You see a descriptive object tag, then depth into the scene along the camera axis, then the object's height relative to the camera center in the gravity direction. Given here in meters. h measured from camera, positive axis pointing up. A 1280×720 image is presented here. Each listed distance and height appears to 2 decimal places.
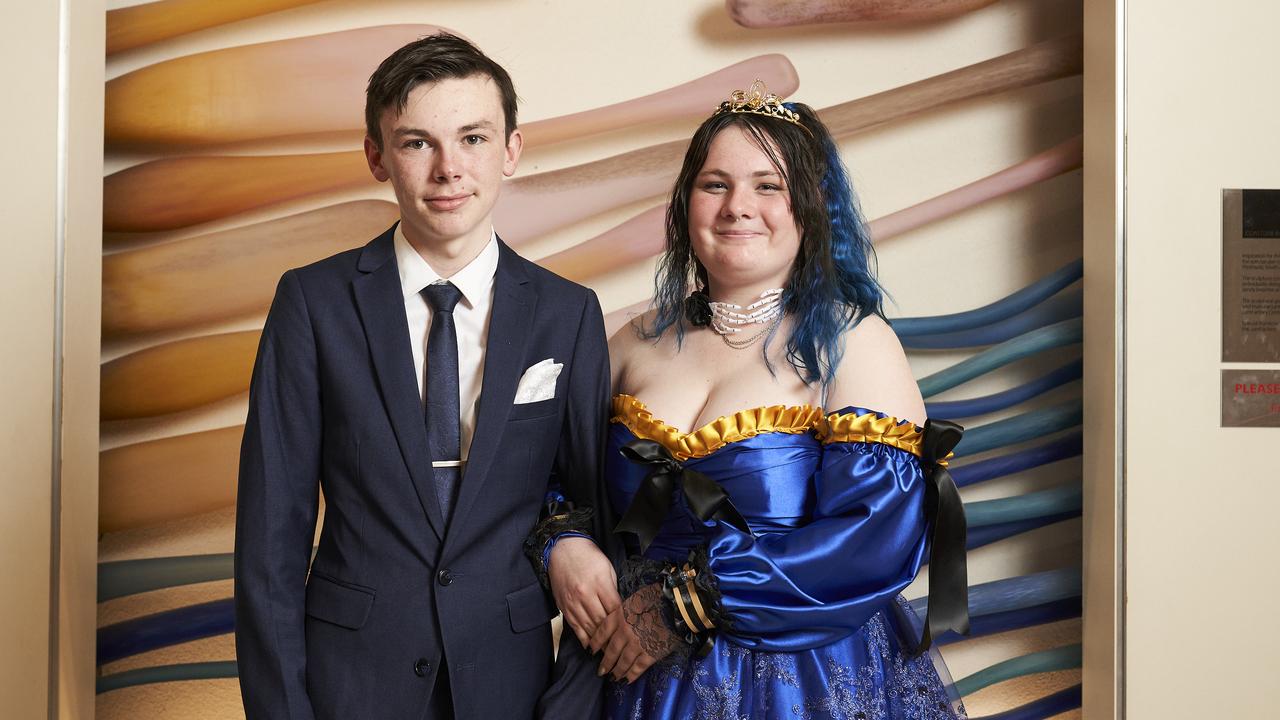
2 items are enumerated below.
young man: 1.61 -0.17
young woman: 1.62 -0.19
